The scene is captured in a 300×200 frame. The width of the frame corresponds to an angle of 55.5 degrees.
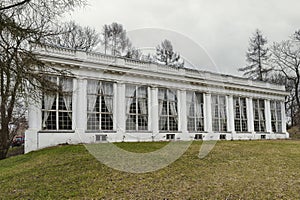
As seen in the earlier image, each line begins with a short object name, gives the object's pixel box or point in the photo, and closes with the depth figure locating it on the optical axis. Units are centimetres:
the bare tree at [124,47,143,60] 3311
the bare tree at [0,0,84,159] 736
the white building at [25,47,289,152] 1689
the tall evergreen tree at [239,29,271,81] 3872
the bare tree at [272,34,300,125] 3559
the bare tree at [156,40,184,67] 3816
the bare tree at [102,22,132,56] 3392
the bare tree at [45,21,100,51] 3036
